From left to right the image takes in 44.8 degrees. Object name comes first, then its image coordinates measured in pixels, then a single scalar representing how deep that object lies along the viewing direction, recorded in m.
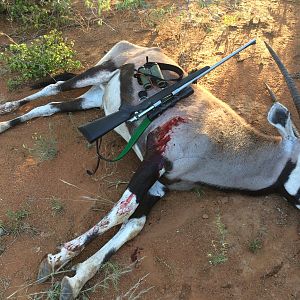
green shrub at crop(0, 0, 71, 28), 5.12
